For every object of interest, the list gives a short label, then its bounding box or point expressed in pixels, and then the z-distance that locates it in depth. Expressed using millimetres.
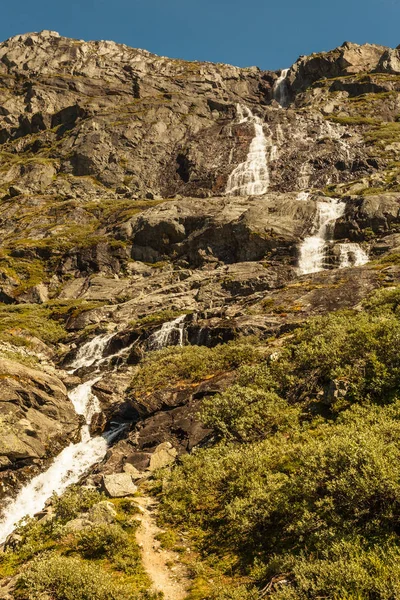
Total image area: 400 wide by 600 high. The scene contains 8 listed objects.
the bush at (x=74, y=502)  14688
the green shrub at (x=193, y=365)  29641
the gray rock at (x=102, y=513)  13797
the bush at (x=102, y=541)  12312
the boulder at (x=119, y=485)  16719
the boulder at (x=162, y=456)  21086
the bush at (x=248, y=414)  18438
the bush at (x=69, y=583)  9469
